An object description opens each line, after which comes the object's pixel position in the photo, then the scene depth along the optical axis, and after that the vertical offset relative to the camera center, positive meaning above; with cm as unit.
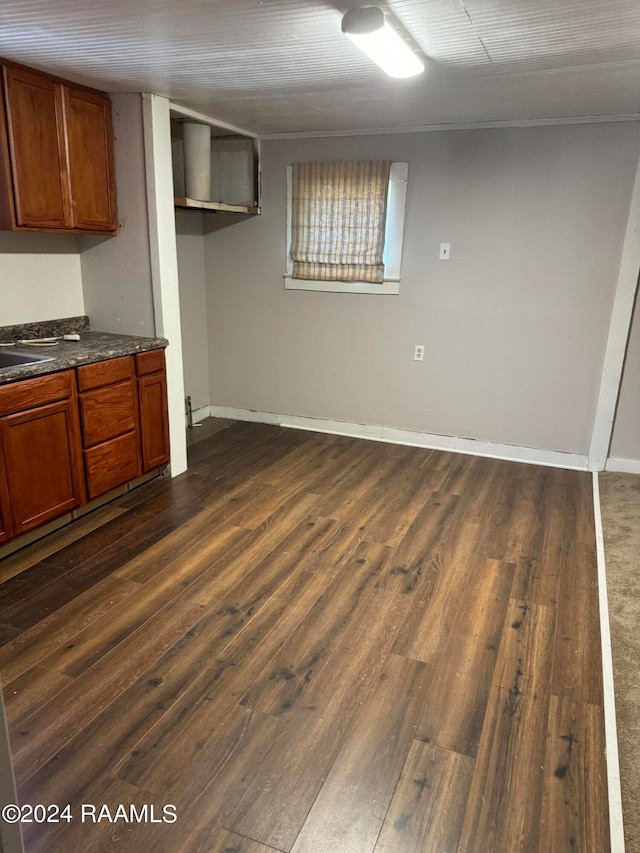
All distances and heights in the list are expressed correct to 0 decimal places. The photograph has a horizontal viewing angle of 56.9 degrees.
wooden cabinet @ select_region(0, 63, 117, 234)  274 +44
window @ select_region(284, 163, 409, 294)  414 +13
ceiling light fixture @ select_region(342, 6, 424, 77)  189 +74
